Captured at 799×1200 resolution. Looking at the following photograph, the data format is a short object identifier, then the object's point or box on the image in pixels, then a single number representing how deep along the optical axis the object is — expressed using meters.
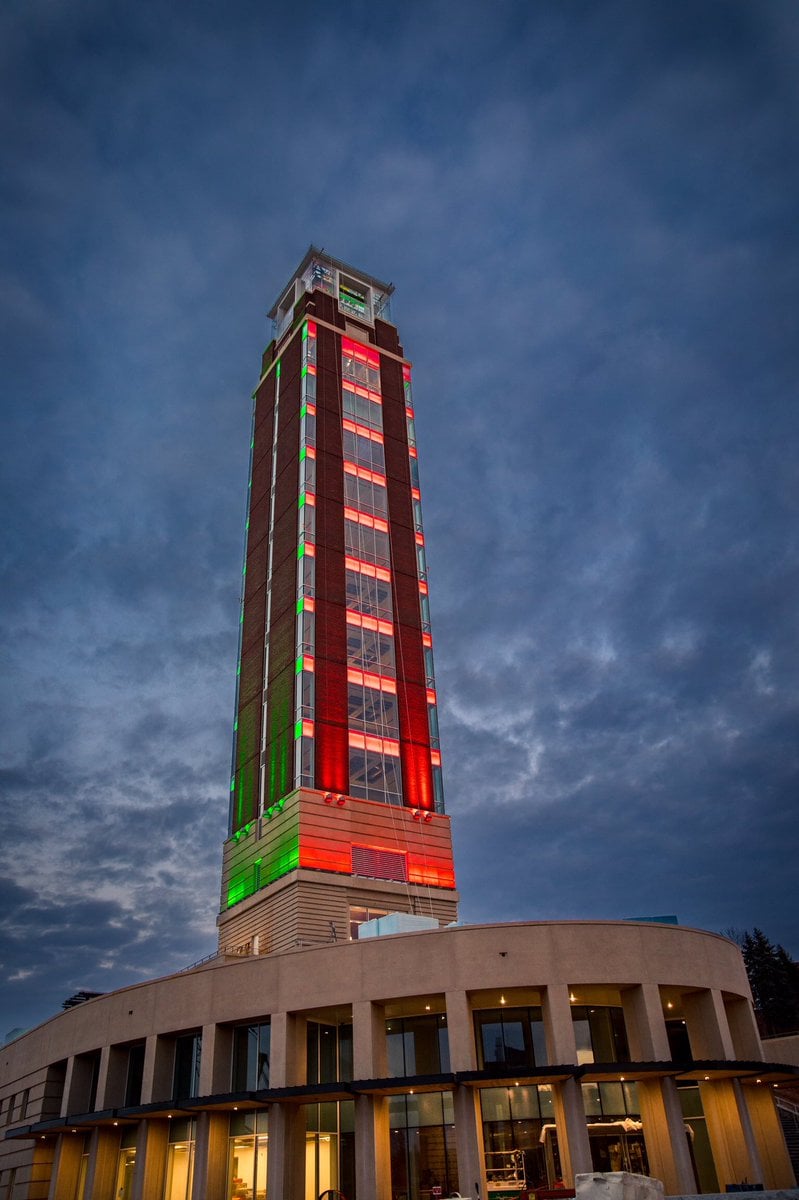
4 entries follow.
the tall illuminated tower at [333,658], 52.09
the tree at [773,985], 93.56
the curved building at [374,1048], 33.38
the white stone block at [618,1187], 17.34
